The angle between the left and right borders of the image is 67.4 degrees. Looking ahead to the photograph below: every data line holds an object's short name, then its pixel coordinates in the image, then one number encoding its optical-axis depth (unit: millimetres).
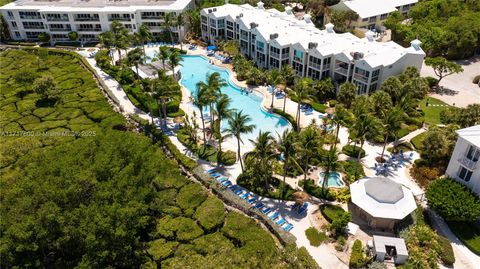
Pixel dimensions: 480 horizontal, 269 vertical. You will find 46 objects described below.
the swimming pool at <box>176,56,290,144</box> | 56438
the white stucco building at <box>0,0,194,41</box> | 86625
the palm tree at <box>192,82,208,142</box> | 48531
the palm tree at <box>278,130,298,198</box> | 38097
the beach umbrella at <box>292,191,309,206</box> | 40394
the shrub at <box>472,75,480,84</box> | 66062
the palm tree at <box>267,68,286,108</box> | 57594
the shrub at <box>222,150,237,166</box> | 48059
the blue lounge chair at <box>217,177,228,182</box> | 44969
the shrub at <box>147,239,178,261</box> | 33778
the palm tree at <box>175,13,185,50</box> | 80625
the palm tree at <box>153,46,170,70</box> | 63750
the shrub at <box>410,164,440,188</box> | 43181
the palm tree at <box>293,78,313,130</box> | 51656
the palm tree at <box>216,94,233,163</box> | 45844
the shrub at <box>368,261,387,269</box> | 33031
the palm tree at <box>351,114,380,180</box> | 41531
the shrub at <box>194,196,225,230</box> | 37188
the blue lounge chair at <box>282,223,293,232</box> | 37803
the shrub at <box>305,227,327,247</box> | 36281
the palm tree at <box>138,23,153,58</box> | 72831
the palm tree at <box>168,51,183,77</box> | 61556
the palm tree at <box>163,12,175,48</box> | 80562
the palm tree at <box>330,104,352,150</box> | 44562
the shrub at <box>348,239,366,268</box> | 33656
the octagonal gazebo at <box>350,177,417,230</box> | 37000
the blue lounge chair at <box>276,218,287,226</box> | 38519
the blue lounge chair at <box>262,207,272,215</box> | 40094
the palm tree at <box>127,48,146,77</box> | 63375
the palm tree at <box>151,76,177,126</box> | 51625
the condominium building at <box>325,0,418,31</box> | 88412
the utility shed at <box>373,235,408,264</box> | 33656
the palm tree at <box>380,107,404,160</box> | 43906
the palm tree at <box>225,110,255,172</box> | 42812
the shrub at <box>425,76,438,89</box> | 64725
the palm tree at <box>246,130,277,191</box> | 39438
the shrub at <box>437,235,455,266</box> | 33750
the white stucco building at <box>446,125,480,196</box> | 37500
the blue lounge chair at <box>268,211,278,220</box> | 39219
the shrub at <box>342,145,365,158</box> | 48438
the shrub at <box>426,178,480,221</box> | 35625
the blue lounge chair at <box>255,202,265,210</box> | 40656
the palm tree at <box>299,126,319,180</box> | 39656
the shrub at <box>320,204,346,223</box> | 38475
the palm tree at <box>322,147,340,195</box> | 39750
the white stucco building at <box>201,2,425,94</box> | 59500
